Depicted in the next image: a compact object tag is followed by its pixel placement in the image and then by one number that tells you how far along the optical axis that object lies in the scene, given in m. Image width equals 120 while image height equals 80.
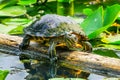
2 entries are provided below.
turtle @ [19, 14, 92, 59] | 4.62
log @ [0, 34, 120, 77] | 4.19
